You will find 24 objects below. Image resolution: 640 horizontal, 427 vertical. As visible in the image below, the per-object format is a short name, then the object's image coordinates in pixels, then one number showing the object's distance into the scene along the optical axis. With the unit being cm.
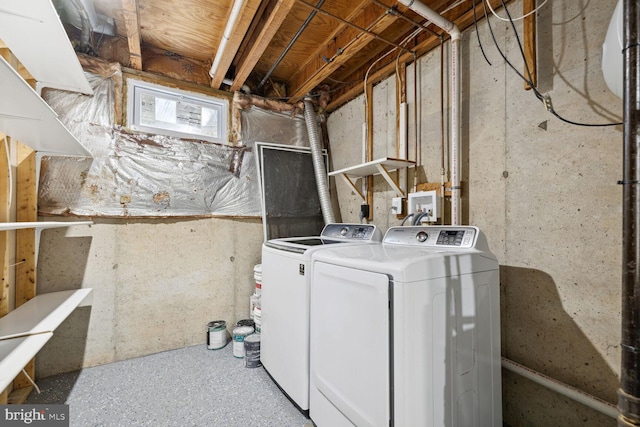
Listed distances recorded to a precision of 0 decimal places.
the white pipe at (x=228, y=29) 164
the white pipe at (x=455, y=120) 167
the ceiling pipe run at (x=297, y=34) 178
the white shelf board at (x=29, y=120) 99
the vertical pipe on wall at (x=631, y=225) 76
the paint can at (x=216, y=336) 238
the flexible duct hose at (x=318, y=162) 270
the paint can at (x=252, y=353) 211
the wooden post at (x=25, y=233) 181
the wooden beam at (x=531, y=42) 142
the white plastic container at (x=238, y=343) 226
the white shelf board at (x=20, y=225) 109
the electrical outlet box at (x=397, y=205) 207
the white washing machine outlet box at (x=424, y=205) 178
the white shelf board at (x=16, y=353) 101
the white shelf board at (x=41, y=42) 127
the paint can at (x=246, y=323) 250
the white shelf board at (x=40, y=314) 140
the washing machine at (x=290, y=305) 156
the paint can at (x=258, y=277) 244
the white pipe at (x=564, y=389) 115
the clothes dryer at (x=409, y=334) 101
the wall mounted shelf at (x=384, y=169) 197
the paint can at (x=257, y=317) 233
